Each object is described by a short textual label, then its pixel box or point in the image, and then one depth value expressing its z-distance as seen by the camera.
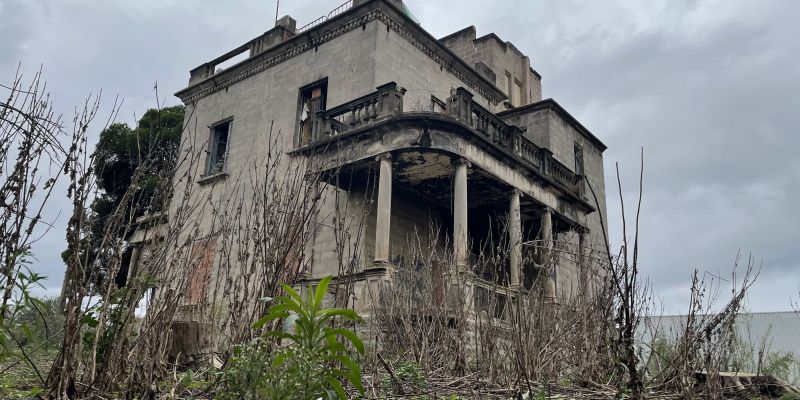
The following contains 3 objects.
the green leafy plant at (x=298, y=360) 3.15
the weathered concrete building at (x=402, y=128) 13.10
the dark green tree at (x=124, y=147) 24.78
